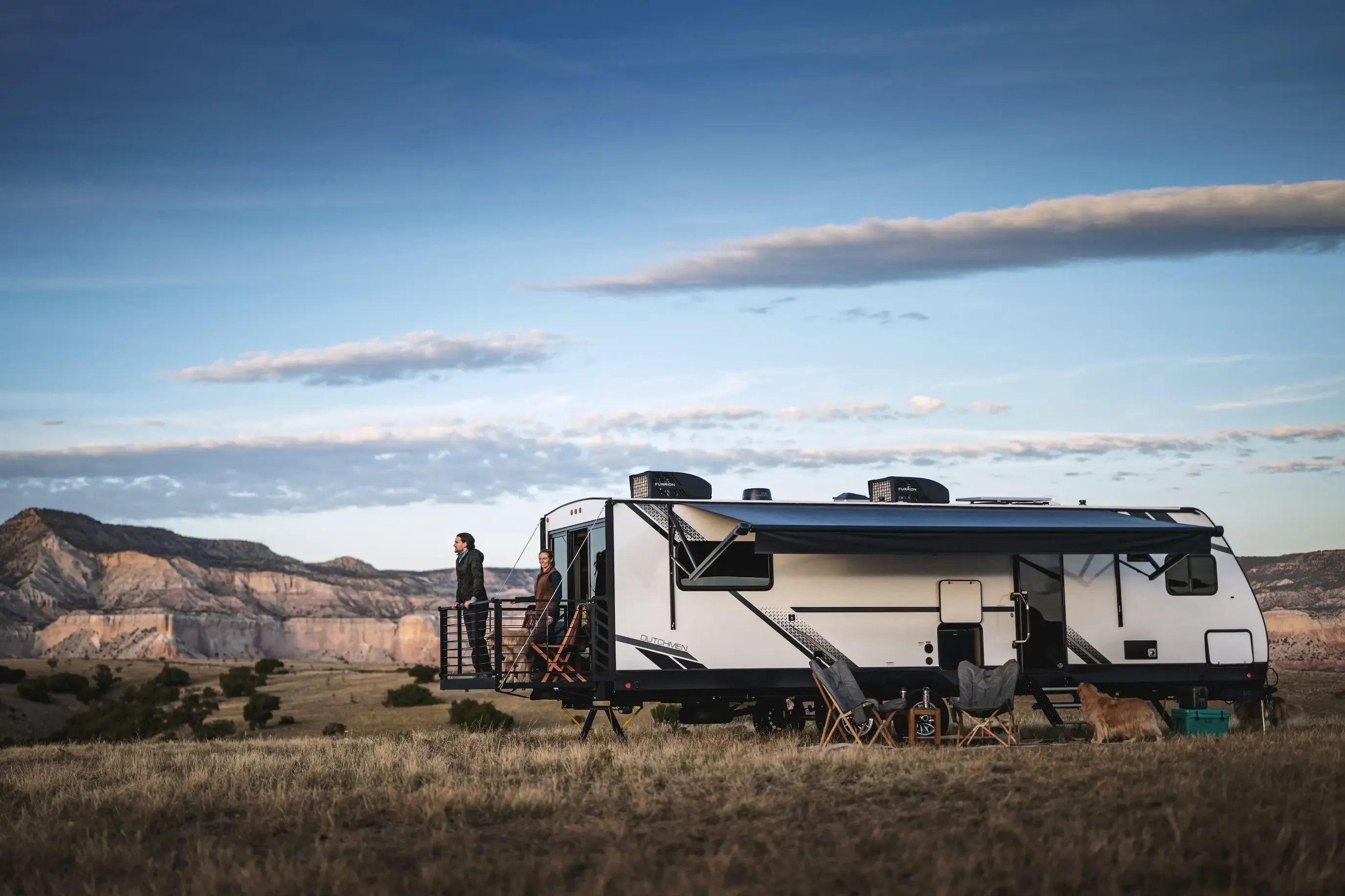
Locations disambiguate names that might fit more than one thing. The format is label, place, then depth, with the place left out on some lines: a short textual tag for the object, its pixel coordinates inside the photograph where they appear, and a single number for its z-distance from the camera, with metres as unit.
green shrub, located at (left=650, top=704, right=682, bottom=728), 20.57
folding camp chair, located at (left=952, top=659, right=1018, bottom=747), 12.95
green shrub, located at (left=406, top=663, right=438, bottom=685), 42.28
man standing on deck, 14.85
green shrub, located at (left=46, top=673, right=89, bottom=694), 45.53
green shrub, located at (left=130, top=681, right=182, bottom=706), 41.81
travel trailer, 13.84
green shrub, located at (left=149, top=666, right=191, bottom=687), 49.00
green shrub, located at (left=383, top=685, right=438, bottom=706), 36.72
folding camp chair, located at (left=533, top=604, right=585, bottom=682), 14.30
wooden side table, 13.21
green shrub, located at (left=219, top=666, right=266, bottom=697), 44.81
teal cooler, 14.33
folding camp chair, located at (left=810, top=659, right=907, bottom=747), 13.23
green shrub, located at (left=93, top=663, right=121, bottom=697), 46.78
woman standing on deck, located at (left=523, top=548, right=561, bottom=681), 14.59
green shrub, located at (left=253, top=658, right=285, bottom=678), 52.03
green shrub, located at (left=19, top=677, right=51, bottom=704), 42.78
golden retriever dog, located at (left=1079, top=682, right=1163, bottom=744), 13.10
